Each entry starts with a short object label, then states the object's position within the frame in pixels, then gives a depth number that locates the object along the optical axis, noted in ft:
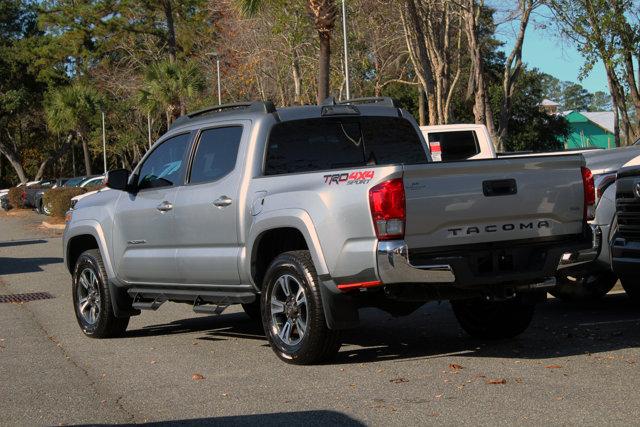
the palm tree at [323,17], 75.92
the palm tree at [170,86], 140.67
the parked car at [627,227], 26.71
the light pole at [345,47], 98.89
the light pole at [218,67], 139.02
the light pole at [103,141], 200.58
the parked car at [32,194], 157.00
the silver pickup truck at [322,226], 23.81
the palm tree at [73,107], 190.76
